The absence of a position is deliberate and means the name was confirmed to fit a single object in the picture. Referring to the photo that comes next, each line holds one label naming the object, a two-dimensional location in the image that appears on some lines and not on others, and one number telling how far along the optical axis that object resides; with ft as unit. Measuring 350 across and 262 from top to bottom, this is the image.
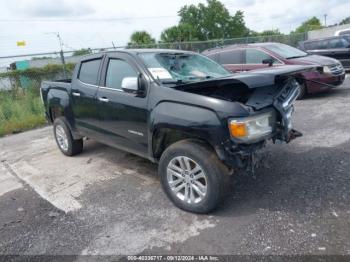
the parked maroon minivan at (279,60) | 28.40
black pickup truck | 10.85
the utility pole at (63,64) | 40.82
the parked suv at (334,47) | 39.78
